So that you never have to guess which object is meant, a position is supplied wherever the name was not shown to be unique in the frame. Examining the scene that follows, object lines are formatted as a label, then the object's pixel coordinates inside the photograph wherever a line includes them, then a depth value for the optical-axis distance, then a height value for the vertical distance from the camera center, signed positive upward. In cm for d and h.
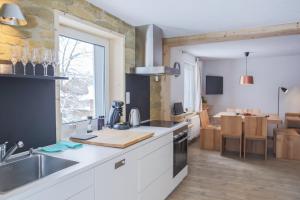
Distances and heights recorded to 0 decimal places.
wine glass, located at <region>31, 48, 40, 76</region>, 171 +29
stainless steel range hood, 308 +62
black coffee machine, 272 -23
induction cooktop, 309 -39
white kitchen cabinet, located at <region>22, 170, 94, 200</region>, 124 -54
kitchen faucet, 150 -37
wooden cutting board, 198 -40
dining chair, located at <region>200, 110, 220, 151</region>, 498 -90
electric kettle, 293 -29
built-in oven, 295 -71
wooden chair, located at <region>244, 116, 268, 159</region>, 434 -63
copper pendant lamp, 538 +35
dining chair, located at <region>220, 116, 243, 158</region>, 449 -64
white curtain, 627 +14
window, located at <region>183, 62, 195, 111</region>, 586 +25
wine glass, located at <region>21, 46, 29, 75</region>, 164 +28
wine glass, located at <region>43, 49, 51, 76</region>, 177 +28
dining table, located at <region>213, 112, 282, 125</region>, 452 -48
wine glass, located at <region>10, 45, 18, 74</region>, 158 +27
